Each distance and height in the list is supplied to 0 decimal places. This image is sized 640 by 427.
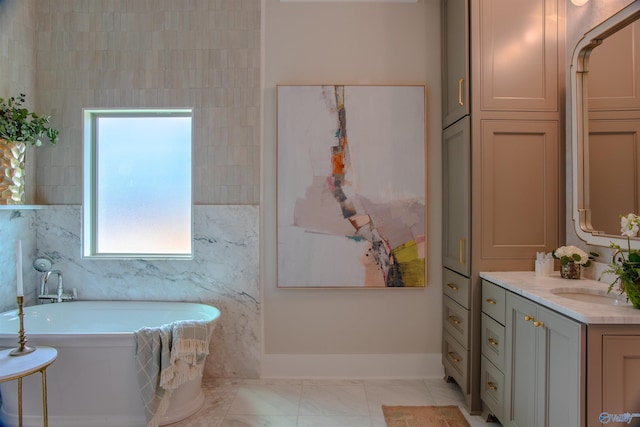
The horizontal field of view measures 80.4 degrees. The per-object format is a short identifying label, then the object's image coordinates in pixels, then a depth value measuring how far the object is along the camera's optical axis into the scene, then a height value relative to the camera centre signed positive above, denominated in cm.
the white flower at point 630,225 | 162 -5
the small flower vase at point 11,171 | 249 +29
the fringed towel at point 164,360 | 208 -82
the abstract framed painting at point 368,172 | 273 +30
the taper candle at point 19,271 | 185 -28
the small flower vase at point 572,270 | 201 -30
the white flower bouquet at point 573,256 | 196 -22
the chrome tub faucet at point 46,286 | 273 -53
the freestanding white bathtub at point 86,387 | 208 -97
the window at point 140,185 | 291 +22
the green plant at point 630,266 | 146 -20
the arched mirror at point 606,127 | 173 +44
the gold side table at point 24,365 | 170 -71
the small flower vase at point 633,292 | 146 -30
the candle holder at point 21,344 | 188 -66
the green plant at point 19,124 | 246 +60
